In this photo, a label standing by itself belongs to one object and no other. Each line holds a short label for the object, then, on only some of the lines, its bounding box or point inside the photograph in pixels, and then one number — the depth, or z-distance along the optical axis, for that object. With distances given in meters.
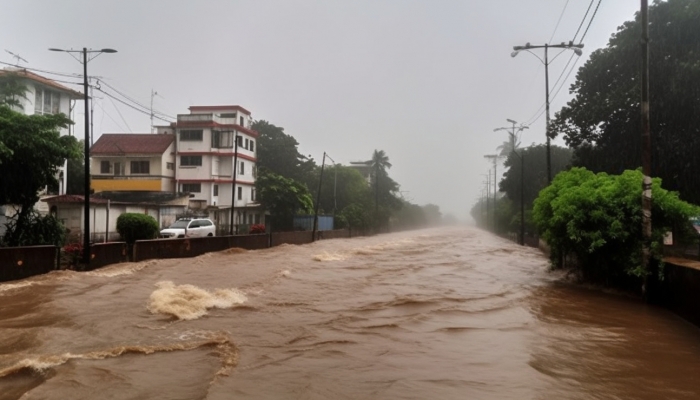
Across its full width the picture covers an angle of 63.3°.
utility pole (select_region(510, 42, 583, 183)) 24.44
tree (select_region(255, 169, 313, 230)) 49.38
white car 31.34
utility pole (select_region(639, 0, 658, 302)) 12.91
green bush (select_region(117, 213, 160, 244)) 27.44
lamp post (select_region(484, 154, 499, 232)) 77.05
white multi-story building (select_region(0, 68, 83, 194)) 30.78
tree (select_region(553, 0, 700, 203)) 24.55
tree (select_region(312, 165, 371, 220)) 66.69
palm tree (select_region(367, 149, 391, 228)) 89.50
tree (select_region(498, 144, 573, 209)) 54.22
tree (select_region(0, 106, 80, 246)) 20.06
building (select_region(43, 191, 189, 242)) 30.73
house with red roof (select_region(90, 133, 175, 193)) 46.47
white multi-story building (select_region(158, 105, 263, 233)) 47.31
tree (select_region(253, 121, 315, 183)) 59.38
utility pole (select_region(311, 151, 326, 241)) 42.04
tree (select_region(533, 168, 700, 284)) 13.80
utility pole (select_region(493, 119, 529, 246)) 42.59
